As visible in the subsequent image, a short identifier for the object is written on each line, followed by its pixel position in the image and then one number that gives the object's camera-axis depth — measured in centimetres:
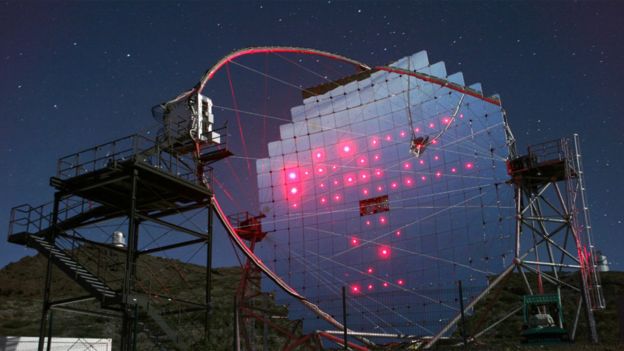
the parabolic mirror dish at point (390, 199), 2977
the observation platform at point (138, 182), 3048
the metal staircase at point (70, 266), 2898
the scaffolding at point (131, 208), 2973
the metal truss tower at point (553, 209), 3050
